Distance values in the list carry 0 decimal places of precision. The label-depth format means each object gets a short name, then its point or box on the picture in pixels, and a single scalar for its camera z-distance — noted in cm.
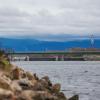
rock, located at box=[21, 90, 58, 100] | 3047
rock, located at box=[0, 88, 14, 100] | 2836
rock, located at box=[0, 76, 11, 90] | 3058
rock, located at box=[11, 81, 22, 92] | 3119
